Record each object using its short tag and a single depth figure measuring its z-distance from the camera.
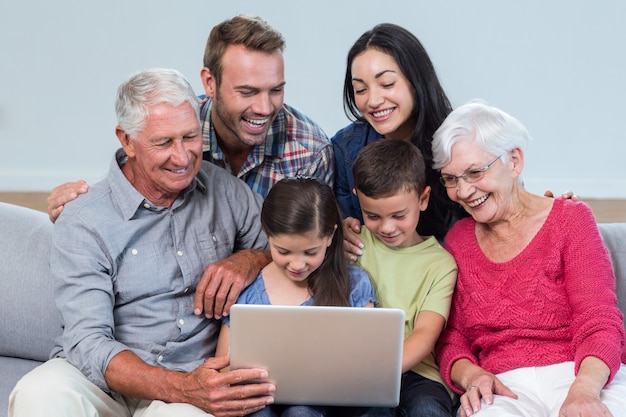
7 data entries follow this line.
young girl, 2.20
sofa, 2.50
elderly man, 2.09
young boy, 2.29
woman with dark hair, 2.64
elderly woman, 2.16
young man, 2.68
